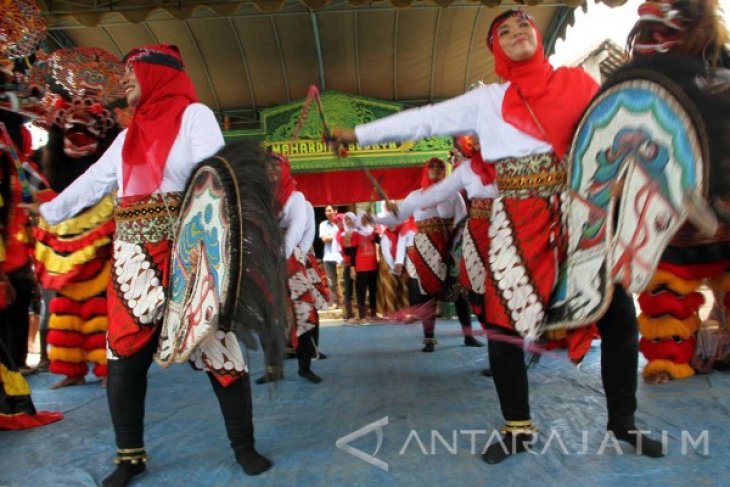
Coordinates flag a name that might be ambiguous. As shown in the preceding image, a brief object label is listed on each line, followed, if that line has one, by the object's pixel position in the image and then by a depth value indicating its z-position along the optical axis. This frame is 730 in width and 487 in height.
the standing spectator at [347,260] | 8.82
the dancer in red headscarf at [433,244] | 4.60
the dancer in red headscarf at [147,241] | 2.20
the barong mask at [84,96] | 3.86
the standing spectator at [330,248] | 9.69
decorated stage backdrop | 9.60
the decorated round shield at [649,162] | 1.63
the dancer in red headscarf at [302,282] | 3.93
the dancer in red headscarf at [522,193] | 2.16
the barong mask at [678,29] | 1.89
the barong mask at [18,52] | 2.86
